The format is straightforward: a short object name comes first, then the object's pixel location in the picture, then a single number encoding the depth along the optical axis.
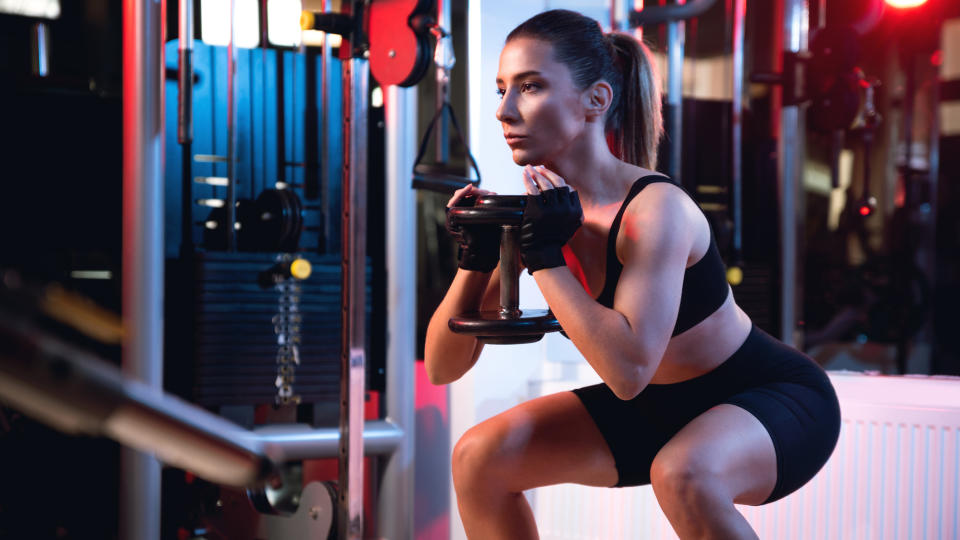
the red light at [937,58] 3.89
